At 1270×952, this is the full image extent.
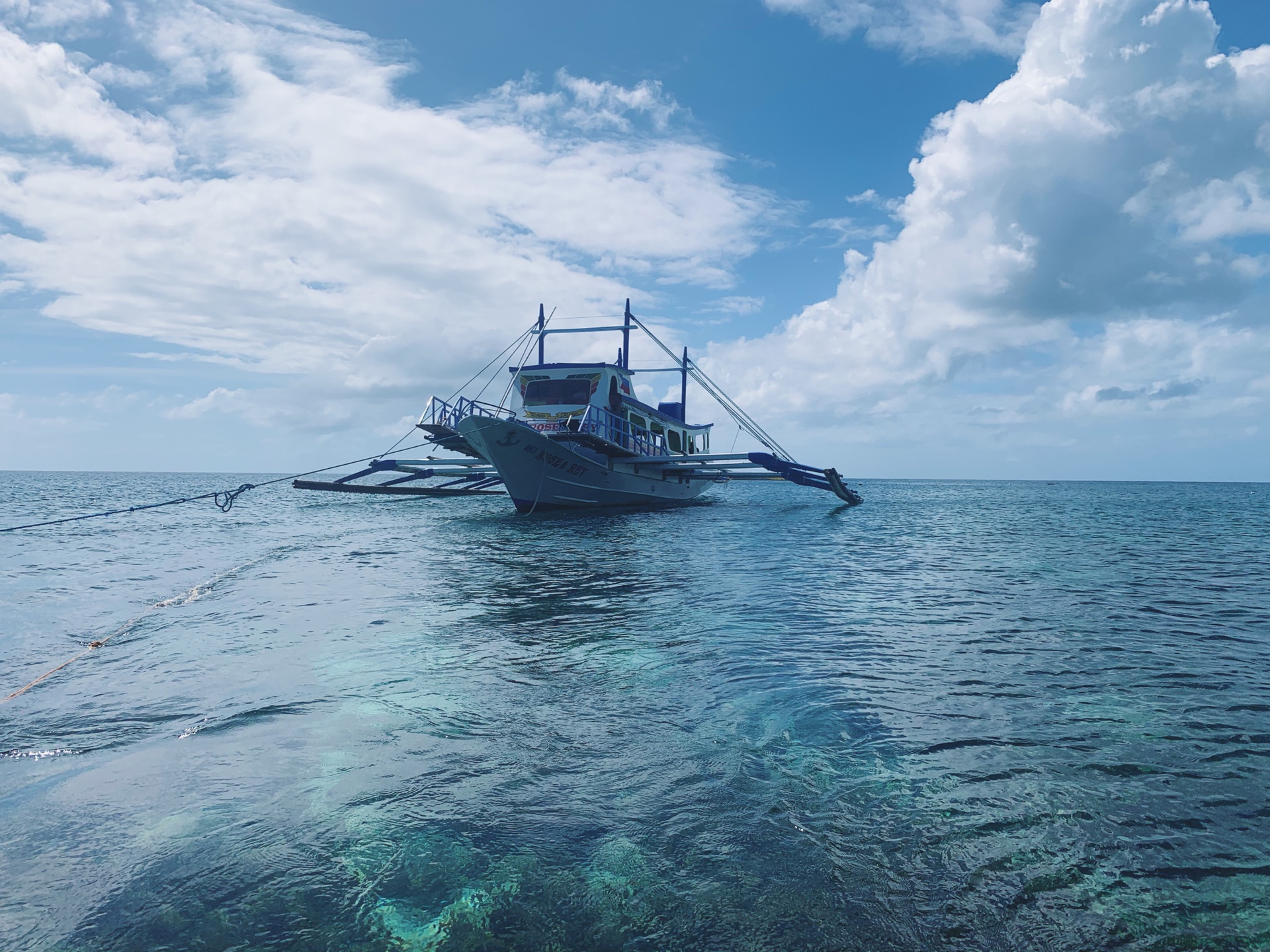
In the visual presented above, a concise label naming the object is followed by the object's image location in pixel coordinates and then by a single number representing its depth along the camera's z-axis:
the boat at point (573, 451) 28.62
